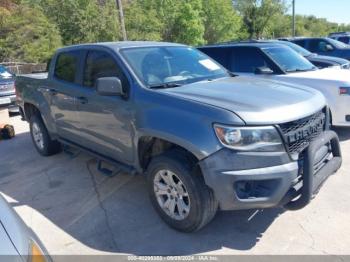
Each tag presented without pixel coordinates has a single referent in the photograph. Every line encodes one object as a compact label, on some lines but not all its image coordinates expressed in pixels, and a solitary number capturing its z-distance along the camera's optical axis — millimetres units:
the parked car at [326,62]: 8964
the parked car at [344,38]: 19312
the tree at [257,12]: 39562
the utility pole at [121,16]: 18031
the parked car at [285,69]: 5785
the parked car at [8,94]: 9773
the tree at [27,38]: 23375
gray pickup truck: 2898
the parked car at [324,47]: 13570
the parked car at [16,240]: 1672
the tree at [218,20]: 32156
